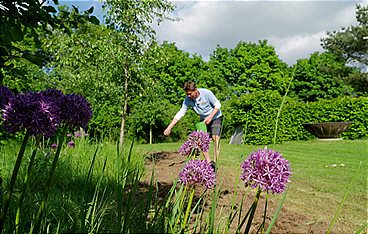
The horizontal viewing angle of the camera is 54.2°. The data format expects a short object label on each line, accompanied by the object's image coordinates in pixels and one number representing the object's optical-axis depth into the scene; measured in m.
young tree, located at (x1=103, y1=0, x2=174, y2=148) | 7.71
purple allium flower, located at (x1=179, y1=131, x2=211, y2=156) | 2.32
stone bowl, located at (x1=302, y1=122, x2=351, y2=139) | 15.44
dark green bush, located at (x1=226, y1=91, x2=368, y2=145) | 17.55
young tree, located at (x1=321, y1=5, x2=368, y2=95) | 21.94
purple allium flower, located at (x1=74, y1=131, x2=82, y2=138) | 6.70
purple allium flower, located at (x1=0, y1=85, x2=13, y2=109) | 1.33
